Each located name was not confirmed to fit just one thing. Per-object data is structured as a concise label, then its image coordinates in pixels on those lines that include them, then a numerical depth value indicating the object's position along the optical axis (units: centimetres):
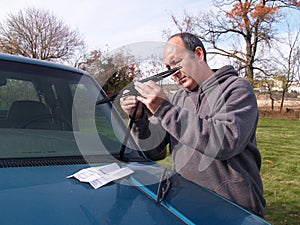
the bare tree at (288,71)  2431
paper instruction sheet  148
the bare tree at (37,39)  2071
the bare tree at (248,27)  2339
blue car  121
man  151
